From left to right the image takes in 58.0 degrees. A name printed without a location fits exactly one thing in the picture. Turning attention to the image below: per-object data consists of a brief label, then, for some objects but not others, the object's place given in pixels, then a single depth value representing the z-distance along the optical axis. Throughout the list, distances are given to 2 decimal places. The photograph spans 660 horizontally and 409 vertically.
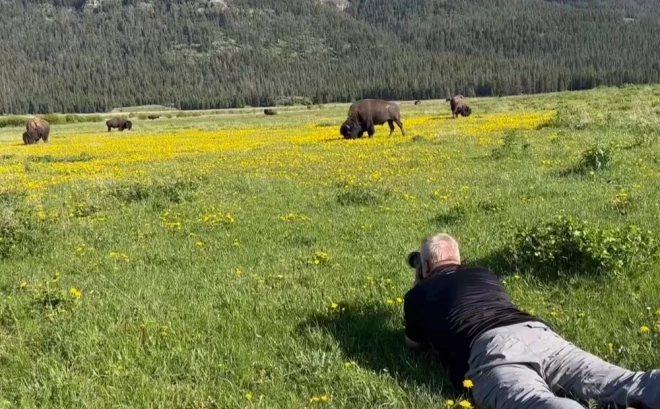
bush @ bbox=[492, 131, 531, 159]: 16.00
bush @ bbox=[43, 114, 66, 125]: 89.29
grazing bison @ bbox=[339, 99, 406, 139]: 27.83
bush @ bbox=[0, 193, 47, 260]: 8.88
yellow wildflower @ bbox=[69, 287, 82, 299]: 6.25
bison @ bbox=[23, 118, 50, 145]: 39.38
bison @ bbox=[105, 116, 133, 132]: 59.16
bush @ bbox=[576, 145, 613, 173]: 12.61
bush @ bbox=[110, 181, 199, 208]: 12.76
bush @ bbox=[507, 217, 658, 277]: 5.98
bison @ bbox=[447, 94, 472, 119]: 40.22
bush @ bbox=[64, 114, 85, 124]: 93.58
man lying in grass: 3.42
